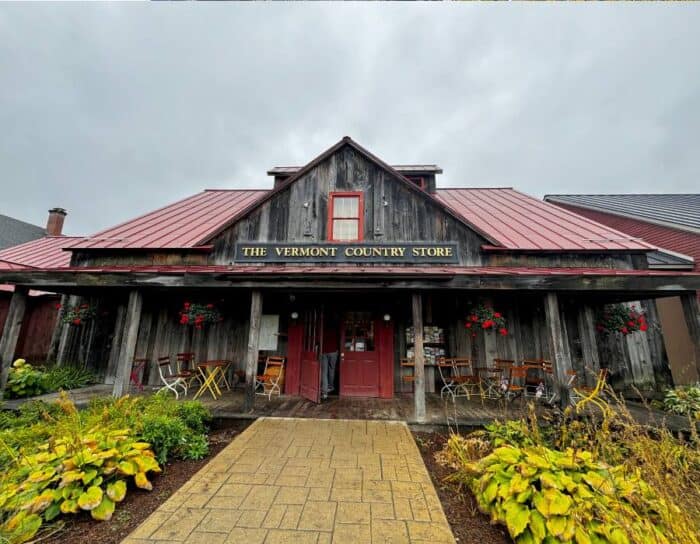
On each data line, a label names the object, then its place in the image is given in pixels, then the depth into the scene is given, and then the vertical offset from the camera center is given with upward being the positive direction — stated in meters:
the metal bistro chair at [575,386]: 5.43 -1.15
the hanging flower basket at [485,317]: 6.26 +0.46
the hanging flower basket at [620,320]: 6.55 +0.48
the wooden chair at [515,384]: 6.67 -1.12
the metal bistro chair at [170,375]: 6.76 -1.18
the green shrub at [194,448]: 4.07 -1.68
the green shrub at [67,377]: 7.34 -1.29
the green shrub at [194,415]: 4.73 -1.40
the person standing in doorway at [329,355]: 7.30 -0.52
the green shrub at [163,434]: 3.91 -1.45
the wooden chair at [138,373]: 7.64 -1.14
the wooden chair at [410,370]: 7.52 -0.97
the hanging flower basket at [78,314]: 7.86 +0.44
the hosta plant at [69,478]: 2.68 -1.56
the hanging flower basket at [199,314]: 6.77 +0.44
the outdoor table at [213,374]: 6.77 -1.11
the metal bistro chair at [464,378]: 7.14 -1.01
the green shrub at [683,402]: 5.91 -1.26
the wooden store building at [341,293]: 6.78 +1.07
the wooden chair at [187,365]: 7.65 -0.93
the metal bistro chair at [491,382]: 7.15 -1.11
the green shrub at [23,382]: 6.61 -1.24
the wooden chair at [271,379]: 7.05 -1.11
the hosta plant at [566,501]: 2.26 -1.40
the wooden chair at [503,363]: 7.23 -0.65
